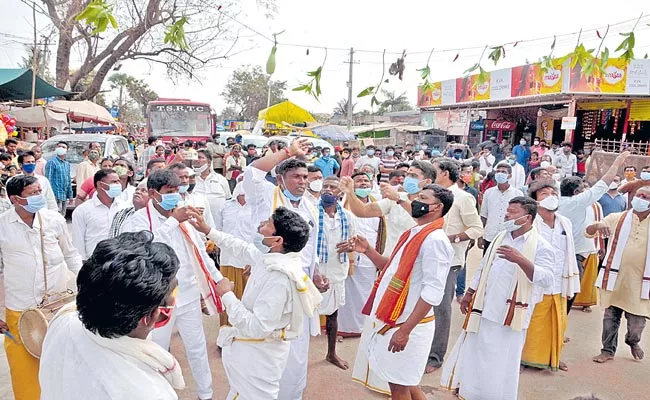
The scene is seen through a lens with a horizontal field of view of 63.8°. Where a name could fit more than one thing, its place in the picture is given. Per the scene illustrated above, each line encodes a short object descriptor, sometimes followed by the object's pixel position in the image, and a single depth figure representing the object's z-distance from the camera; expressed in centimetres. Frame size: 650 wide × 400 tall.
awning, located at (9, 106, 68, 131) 1606
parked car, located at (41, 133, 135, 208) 1131
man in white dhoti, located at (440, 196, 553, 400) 381
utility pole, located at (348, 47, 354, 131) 2946
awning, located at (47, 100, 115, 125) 1792
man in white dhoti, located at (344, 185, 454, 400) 311
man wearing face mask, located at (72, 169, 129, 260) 429
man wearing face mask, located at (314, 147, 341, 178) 1095
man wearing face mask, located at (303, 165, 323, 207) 469
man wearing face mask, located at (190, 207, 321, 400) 283
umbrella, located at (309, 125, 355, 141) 2402
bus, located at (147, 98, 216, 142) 1789
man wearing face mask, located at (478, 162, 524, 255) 673
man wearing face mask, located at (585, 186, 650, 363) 484
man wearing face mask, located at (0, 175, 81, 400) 353
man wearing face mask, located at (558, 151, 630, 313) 519
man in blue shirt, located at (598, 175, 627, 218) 673
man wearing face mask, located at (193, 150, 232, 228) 655
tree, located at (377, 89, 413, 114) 6222
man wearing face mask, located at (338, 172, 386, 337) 545
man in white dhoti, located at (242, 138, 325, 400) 371
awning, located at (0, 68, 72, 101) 1354
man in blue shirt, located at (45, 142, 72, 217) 949
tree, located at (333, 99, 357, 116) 5677
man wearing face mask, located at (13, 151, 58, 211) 593
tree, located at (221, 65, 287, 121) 5808
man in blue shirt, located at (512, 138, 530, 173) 1653
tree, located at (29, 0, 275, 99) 1688
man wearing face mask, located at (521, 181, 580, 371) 452
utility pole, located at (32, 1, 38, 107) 1395
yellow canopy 2086
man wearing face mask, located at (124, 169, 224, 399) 351
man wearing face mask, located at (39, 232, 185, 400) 143
